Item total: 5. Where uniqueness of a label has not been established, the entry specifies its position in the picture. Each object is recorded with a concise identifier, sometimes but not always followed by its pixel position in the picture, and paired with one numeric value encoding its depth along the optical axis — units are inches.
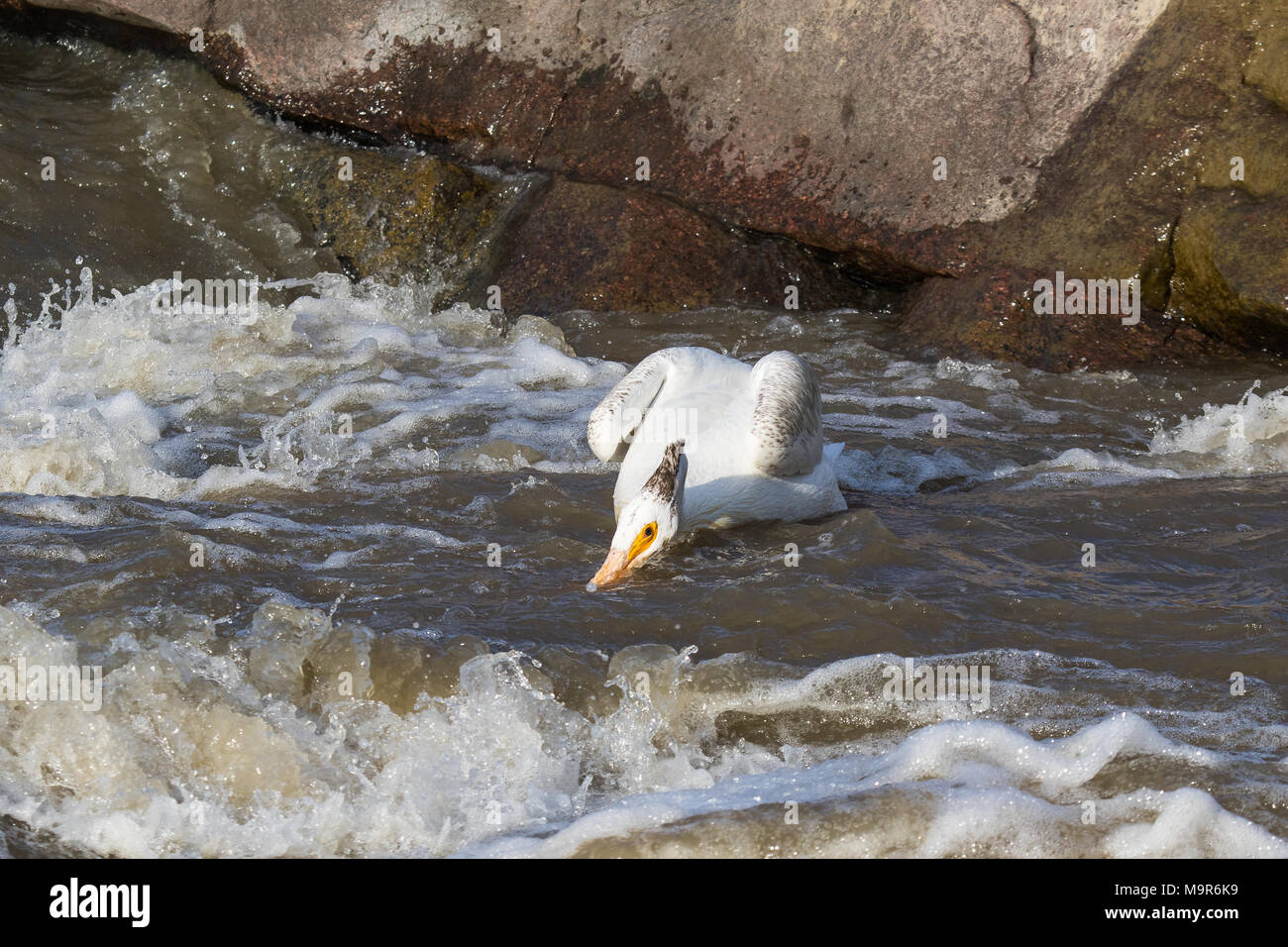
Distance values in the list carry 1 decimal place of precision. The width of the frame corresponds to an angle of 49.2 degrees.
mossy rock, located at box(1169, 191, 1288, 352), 311.7
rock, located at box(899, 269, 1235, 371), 328.8
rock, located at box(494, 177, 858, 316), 373.7
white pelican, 233.5
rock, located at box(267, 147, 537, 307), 395.9
